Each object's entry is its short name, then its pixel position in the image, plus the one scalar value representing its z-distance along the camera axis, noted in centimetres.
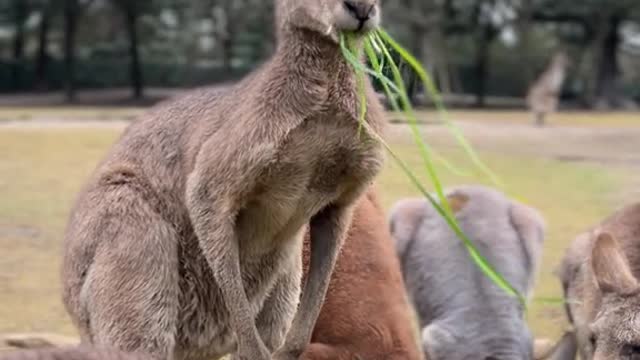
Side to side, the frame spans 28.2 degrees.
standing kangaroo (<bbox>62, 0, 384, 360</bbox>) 302
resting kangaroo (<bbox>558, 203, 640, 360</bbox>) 395
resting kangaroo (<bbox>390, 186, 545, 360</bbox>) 498
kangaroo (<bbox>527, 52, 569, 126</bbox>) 2984
